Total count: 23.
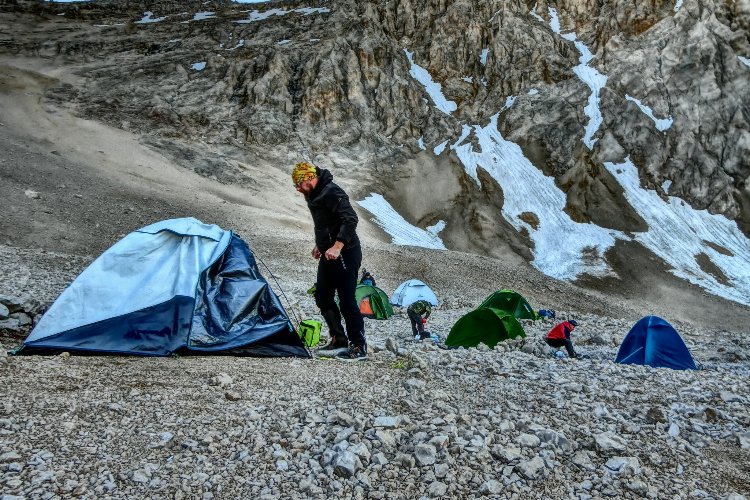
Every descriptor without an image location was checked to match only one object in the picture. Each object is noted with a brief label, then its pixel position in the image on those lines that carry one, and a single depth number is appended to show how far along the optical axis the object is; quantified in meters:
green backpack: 7.30
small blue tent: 9.73
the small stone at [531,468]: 3.12
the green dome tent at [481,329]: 11.34
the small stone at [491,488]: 2.95
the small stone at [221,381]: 4.70
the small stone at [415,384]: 4.77
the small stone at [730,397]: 4.77
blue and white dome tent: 6.26
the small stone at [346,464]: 3.10
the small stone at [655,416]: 4.11
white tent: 22.36
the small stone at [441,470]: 3.10
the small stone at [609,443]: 3.44
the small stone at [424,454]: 3.23
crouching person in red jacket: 9.97
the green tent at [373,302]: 17.72
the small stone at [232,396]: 4.31
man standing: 6.48
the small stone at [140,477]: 2.90
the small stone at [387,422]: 3.75
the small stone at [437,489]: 2.92
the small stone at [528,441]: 3.50
